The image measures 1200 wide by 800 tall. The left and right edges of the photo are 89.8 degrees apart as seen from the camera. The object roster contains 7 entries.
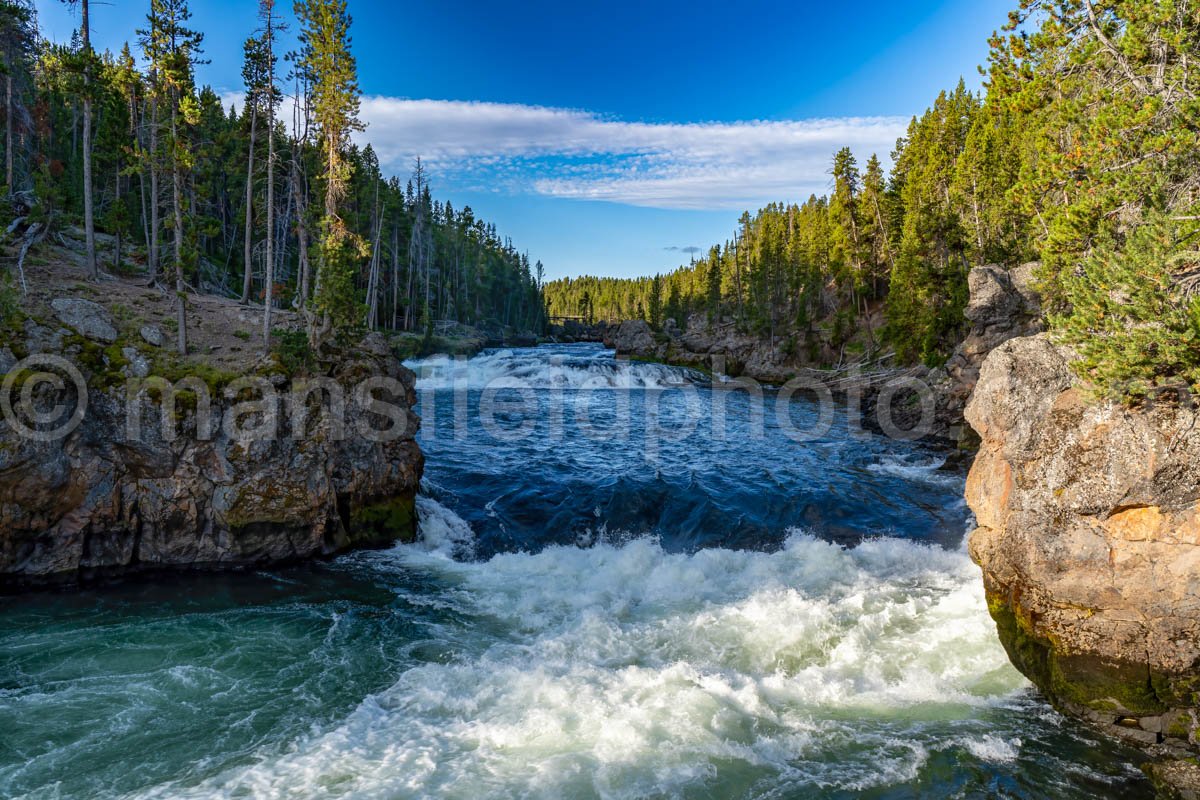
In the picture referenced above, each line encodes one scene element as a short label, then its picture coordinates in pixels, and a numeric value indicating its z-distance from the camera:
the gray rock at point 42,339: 14.26
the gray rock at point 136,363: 15.35
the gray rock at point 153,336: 16.88
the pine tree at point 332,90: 23.34
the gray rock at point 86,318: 15.49
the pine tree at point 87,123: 21.64
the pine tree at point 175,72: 20.12
